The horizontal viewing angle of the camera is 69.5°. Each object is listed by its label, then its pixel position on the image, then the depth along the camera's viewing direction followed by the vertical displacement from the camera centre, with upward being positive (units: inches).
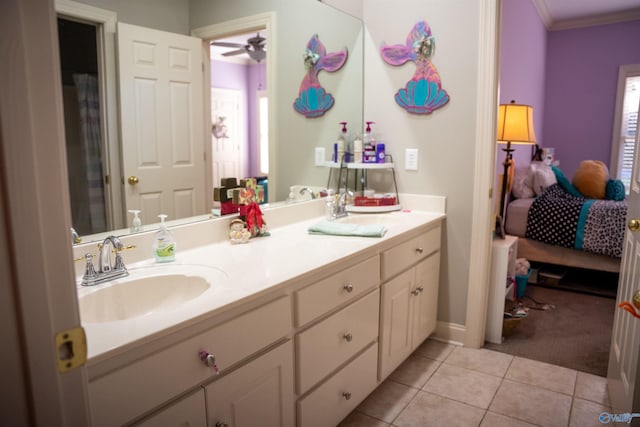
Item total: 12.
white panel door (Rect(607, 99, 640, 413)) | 64.4 -28.8
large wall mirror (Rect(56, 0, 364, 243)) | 56.6 +9.1
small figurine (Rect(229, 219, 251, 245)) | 74.1 -13.9
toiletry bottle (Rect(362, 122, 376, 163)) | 107.3 -0.6
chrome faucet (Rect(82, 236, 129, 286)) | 53.0 -14.3
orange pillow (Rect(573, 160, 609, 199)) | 165.8 -11.9
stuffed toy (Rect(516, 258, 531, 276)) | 135.9 -35.6
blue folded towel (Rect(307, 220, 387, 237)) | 79.3 -14.5
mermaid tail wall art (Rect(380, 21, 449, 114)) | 100.6 +16.0
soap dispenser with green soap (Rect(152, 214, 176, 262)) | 62.5 -13.5
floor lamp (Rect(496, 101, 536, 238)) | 124.3 +6.1
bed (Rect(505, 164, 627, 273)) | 141.9 -26.6
